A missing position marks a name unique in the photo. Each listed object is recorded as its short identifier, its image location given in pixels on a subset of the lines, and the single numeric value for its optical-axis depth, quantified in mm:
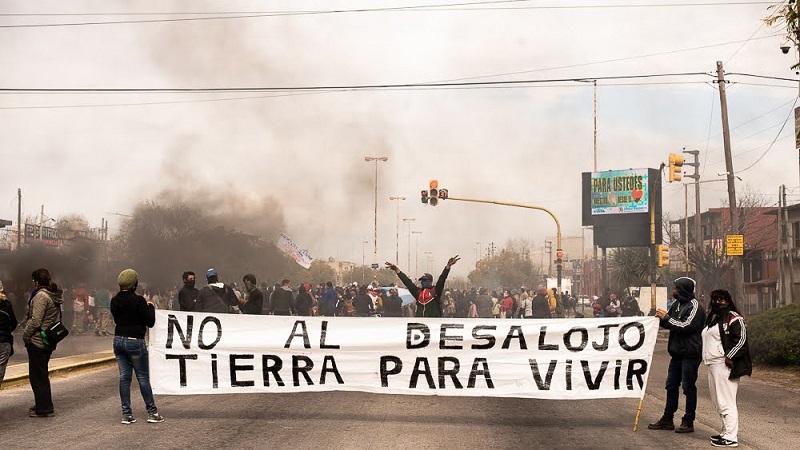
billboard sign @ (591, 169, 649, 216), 58219
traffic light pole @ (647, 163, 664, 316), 30870
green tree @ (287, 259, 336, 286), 89625
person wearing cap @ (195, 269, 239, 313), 12352
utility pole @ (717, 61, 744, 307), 26364
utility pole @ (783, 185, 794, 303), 49250
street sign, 25234
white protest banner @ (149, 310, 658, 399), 9727
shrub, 16828
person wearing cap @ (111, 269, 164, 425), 9195
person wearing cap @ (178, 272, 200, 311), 12906
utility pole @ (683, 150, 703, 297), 51678
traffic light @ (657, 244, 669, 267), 31869
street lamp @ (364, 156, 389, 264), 76981
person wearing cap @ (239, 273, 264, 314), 14953
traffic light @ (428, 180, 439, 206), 31375
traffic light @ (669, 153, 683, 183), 25375
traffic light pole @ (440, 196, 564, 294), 34291
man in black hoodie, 9047
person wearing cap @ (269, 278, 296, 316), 20256
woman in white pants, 8555
